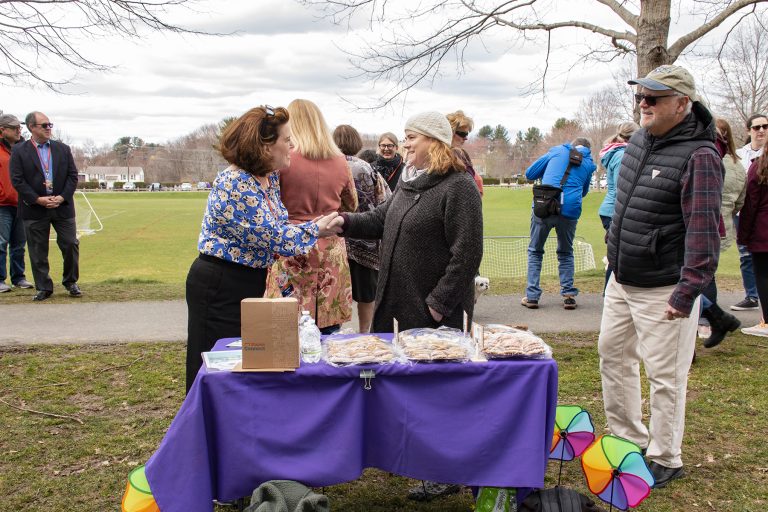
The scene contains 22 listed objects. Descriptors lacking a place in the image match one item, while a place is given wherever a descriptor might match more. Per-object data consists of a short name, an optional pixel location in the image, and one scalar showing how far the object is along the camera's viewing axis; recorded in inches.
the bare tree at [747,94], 987.8
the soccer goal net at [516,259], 550.3
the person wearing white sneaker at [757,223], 228.8
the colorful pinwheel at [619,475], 122.0
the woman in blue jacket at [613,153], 260.4
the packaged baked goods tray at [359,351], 115.2
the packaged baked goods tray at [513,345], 116.6
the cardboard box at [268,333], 111.8
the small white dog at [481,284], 254.9
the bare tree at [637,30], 298.2
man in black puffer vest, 131.3
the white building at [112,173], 5315.0
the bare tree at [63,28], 244.5
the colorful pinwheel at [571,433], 142.4
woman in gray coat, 135.0
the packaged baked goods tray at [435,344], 115.6
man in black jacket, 318.7
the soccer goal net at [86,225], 1031.7
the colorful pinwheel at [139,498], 112.0
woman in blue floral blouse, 132.1
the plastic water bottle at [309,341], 119.7
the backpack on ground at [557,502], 115.9
